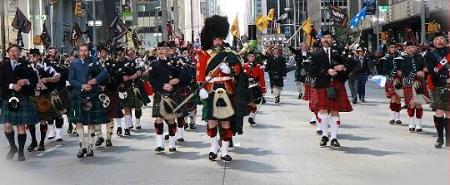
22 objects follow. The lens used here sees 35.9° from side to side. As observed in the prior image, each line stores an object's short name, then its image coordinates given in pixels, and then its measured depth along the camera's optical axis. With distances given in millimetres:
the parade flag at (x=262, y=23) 18259
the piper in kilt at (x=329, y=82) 11070
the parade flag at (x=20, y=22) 24000
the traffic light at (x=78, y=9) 40844
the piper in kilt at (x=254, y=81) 14059
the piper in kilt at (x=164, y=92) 11023
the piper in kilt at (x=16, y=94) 10578
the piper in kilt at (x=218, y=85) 9836
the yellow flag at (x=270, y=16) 18844
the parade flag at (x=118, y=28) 28844
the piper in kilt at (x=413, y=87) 12820
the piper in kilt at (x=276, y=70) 22047
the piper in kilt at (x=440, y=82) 10578
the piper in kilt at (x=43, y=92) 12133
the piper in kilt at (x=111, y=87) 12155
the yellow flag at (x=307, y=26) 16188
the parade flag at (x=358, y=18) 28220
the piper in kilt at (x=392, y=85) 14180
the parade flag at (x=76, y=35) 24069
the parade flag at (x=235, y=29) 14080
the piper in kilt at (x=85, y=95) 10750
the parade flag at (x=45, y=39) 27230
